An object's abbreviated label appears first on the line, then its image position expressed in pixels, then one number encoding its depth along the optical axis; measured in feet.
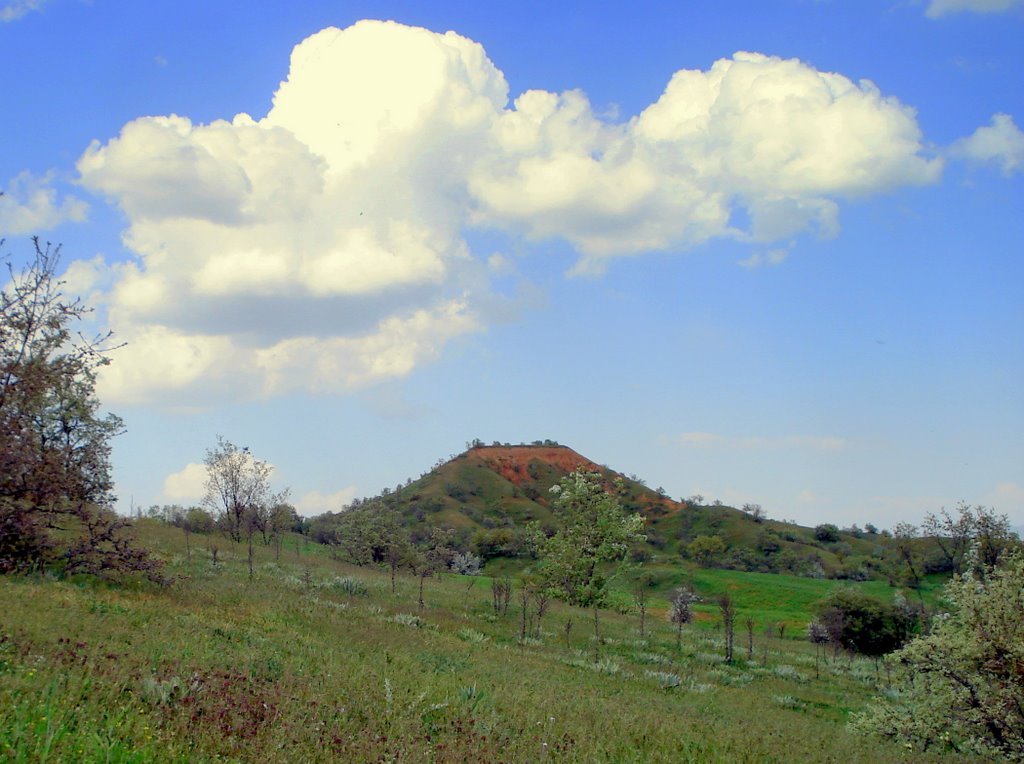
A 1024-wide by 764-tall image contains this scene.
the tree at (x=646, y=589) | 92.31
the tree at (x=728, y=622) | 81.61
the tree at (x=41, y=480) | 49.96
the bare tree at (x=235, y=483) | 117.80
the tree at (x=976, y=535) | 92.12
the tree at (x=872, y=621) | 129.39
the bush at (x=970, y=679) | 39.04
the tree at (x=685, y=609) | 109.51
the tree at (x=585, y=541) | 115.96
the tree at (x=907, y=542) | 120.06
